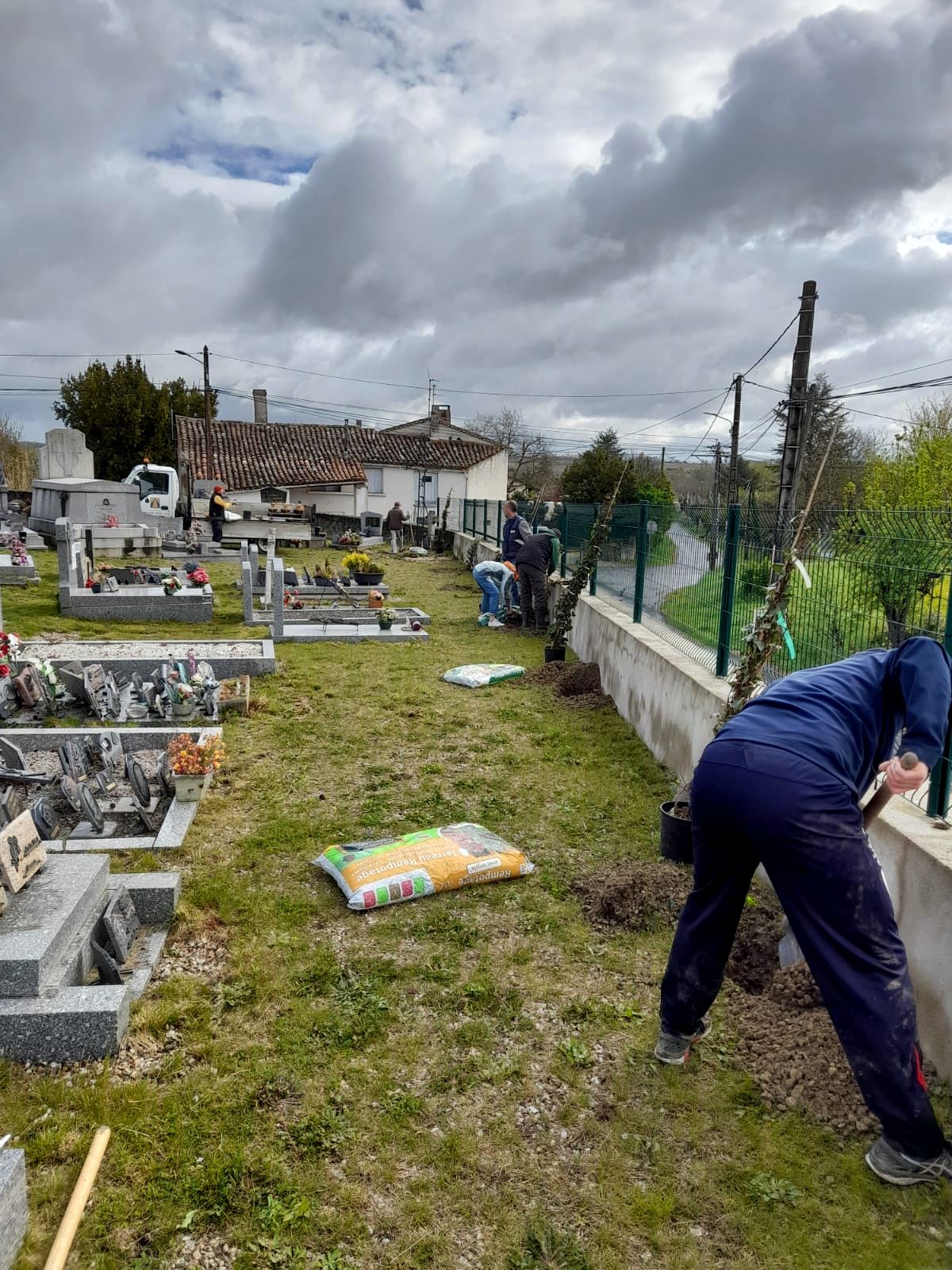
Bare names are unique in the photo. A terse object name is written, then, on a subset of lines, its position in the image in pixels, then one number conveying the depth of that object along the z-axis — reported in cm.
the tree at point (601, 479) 3603
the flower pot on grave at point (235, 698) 741
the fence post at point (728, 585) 560
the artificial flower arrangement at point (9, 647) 761
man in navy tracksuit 239
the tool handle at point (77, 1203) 220
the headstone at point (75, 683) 743
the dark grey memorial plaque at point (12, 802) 405
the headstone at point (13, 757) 559
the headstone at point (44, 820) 458
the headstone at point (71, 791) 491
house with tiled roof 3812
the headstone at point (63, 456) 2233
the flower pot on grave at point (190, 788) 520
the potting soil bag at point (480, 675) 889
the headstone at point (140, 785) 517
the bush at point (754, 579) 530
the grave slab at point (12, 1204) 223
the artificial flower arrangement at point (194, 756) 521
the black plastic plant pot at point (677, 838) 461
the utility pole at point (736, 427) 2336
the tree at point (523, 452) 6031
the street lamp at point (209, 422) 3323
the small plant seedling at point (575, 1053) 311
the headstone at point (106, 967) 336
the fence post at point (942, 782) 323
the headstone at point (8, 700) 714
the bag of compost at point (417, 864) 417
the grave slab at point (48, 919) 297
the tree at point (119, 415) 4203
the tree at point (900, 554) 345
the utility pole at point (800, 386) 1438
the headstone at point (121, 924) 348
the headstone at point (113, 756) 581
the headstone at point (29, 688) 718
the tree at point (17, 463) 3616
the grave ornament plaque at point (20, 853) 327
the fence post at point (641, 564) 791
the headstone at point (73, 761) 554
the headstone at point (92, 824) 472
